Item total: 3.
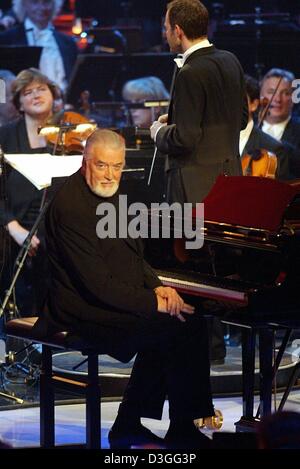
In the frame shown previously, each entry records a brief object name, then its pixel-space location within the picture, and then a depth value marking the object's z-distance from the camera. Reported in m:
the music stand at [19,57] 20.41
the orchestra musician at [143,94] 18.47
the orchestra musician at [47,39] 23.72
